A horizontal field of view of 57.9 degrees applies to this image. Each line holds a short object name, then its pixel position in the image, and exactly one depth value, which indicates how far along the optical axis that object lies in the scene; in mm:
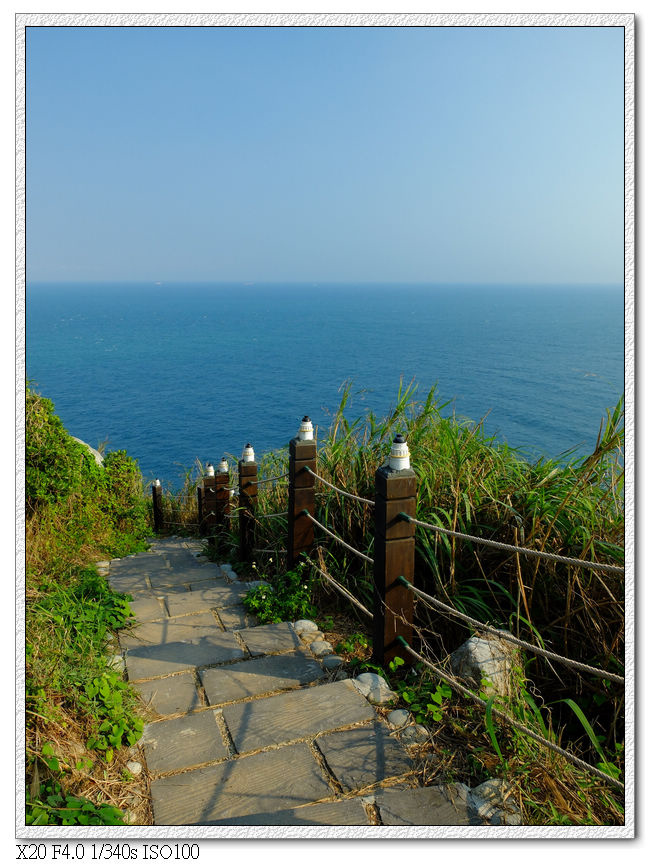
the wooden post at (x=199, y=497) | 9949
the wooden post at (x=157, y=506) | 11172
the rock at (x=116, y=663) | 3125
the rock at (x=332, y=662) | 3168
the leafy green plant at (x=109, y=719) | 2428
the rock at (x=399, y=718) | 2600
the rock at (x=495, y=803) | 2035
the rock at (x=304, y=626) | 3590
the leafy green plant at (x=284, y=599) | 3795
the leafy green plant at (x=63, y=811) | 1985
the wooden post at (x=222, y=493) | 7734
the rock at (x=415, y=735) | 2473
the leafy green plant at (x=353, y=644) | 3297
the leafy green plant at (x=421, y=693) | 2598
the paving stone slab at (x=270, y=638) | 3395
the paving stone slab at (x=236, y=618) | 3831
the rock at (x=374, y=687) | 2803
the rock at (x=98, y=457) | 9119
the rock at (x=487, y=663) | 2627
